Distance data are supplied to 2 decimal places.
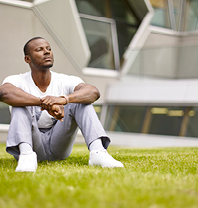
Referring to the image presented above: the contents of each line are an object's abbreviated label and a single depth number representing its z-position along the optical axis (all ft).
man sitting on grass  11.30
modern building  43.39
